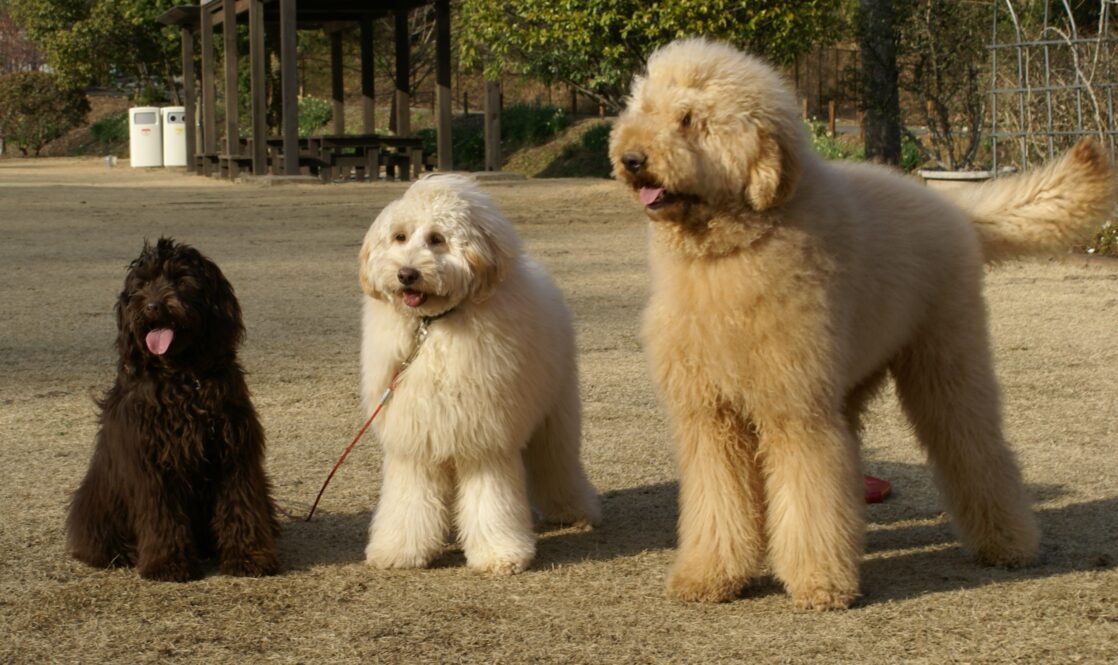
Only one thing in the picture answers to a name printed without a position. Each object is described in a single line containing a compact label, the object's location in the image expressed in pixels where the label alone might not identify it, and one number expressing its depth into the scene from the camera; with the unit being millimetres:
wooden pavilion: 22797
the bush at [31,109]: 43406
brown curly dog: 4500
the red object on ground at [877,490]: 5559
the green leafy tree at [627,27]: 17141
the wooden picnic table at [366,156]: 24372
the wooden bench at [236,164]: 25234
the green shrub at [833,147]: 22266
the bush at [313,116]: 38969
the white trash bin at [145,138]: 34312
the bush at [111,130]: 43594
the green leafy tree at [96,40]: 39562
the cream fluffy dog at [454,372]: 4520
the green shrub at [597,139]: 28441
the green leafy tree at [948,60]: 18141
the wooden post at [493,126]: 24047
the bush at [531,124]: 31516
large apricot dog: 3902
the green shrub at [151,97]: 42344
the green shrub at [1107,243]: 12438
